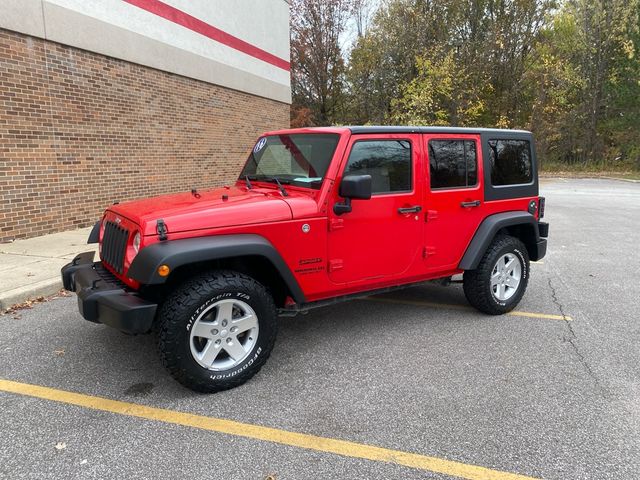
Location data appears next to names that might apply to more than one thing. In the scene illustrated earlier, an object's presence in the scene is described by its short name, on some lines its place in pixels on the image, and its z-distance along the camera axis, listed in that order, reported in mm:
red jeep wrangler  2994
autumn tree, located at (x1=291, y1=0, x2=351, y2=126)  28844
